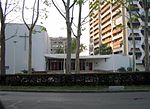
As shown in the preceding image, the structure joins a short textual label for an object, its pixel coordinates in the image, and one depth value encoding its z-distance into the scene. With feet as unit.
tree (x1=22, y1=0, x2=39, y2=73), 47.50
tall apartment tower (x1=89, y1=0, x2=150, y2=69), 146.39
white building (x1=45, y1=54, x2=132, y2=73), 104.04
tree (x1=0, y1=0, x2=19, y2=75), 37.41
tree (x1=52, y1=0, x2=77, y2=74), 37.30
